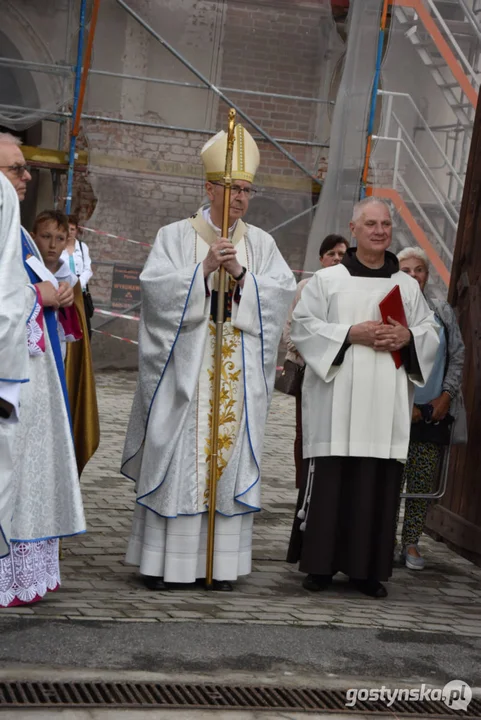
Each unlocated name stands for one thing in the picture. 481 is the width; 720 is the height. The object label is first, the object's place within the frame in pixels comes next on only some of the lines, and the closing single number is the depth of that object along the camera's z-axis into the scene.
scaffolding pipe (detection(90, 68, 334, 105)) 14.89
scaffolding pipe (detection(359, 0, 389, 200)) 13.23
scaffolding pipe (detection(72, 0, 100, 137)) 13.69
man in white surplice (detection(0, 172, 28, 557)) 4.20
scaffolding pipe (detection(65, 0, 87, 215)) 14.11
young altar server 5.97
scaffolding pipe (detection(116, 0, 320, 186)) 14.75
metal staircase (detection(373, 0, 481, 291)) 12.38
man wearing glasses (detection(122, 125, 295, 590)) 5.83
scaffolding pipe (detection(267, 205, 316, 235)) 15.36
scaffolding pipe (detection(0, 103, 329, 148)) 15.07
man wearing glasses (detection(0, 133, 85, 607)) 5.10
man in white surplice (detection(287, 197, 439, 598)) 6.02
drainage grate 3.95
